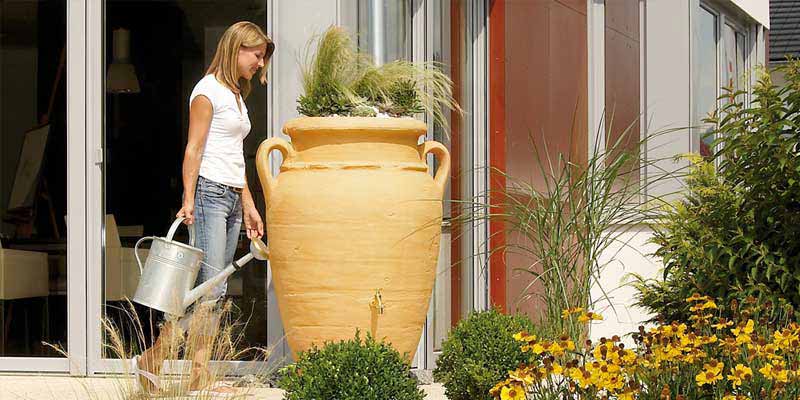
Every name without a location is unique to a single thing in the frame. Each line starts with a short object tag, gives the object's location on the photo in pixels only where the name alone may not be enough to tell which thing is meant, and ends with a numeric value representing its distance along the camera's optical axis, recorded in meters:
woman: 8.76
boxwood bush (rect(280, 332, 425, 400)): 6.68
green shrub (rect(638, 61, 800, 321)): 7.64
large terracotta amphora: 8.31
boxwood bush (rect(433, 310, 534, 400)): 7.88
